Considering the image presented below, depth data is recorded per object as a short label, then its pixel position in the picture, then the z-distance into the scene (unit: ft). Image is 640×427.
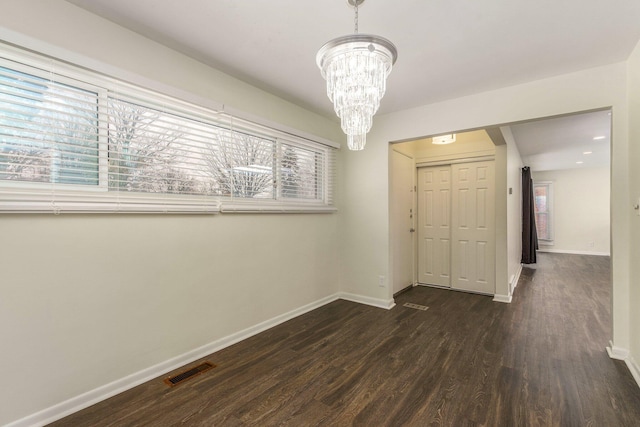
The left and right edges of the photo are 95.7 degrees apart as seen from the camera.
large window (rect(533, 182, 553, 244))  28.02
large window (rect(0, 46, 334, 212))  5.16
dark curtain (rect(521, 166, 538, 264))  22.21
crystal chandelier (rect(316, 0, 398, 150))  4.31
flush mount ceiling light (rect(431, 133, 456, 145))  13.57
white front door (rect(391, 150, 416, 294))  13.05
